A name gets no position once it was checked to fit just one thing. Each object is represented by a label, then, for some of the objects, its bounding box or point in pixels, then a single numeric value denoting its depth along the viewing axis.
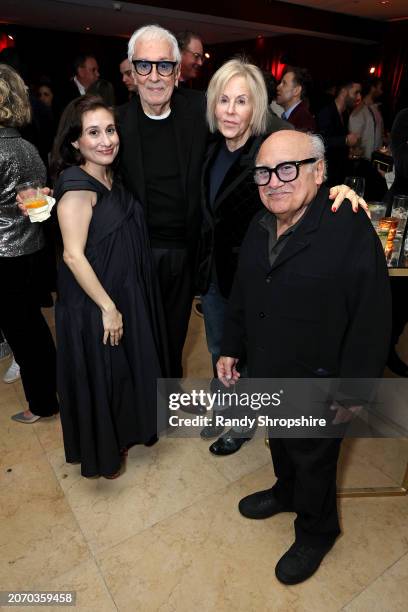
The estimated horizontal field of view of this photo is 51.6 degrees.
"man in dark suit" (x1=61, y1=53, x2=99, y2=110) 4.12
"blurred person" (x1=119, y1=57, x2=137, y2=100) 3.05
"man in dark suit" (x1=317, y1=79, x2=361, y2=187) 4.16
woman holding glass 1.81
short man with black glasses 1.18
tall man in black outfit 1.66
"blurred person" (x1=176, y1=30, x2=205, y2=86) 2.40
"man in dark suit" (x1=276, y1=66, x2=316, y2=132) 3.73
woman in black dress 1.51
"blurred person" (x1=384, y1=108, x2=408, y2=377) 1.93
